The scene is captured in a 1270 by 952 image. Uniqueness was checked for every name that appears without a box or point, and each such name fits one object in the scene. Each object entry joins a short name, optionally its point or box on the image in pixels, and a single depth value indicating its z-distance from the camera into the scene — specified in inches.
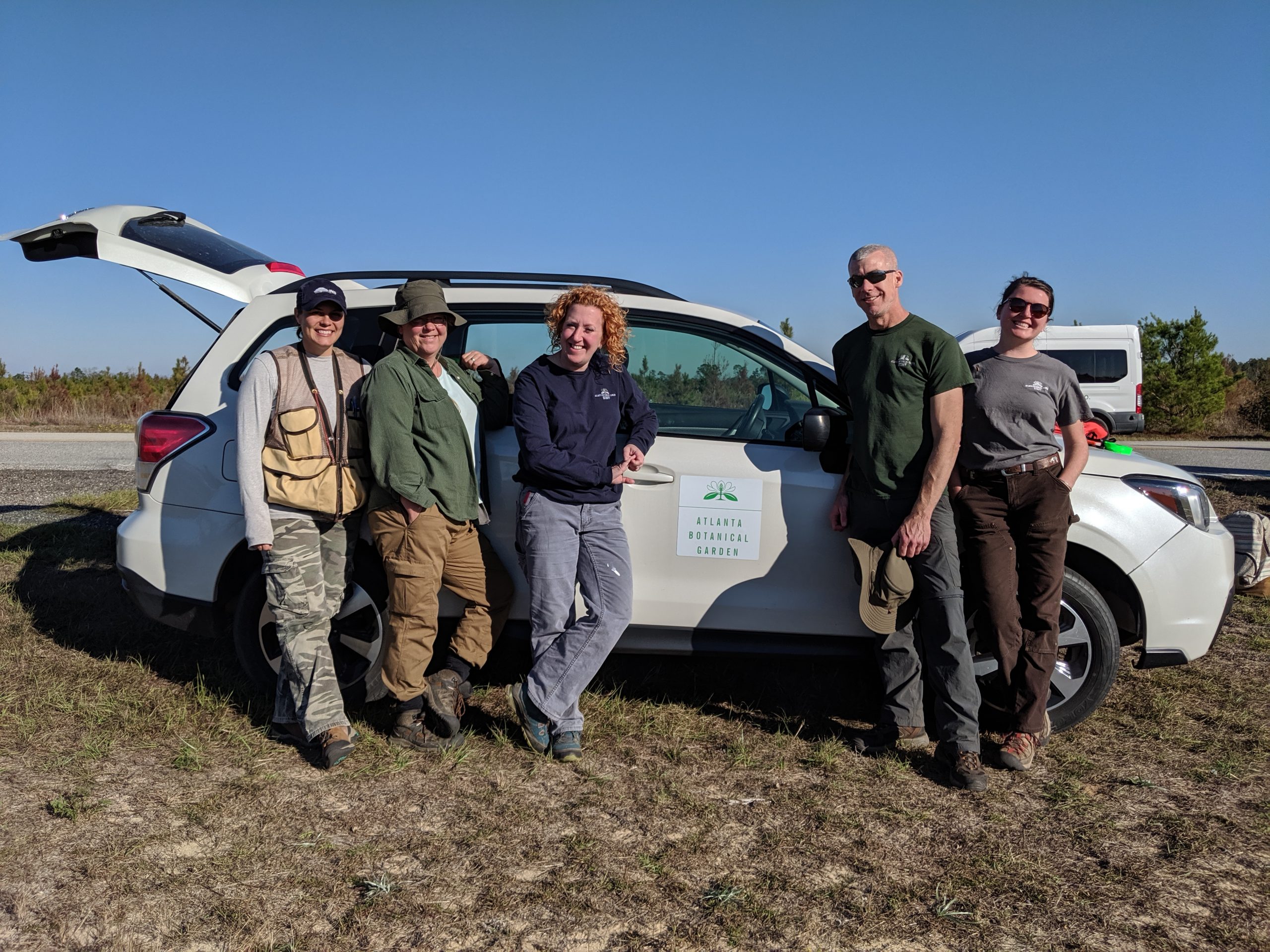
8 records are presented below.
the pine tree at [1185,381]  923.4
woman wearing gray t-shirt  139.4
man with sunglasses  134.1
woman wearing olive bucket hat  135.8
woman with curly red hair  136.3
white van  680.4
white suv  148.2
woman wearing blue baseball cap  137.2
